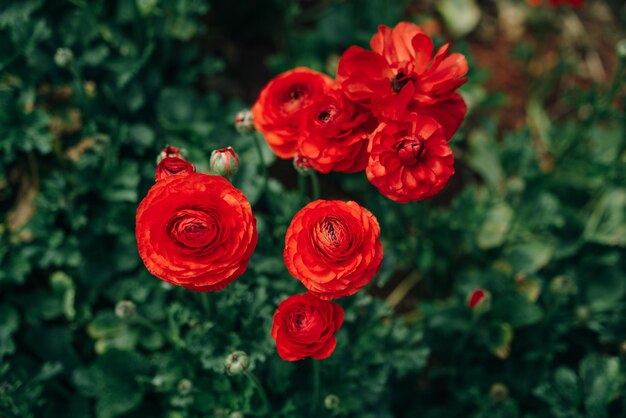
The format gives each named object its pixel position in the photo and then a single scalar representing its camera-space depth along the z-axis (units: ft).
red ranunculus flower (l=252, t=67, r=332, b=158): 2.63
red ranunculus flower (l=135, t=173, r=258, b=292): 2.42
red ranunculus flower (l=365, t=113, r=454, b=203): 2.49
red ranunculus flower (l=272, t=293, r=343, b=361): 2.50
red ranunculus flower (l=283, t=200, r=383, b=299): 2.45
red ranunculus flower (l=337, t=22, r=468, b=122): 2.53
